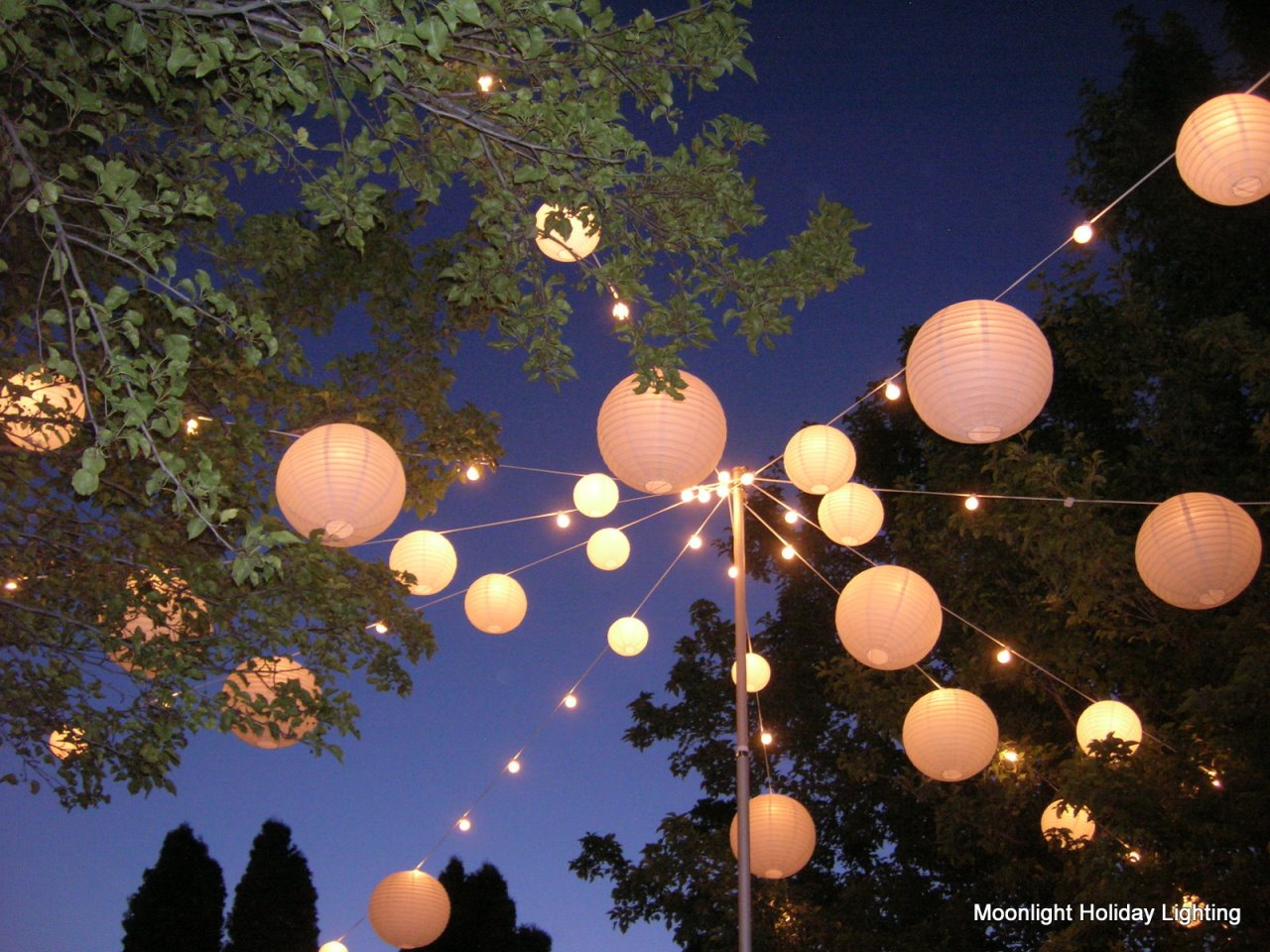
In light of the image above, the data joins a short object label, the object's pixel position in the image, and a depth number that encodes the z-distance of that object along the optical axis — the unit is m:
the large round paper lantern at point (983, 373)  4.02
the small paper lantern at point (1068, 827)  6.63
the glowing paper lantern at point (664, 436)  4.15
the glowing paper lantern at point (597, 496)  6.44
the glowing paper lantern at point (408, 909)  6.39
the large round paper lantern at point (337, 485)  4.05
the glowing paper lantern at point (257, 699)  3.37
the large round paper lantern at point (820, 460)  5.60
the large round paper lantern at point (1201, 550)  4.67
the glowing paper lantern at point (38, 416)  3.48
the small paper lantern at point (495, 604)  6.32
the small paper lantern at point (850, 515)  5.96
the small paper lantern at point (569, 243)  3.04
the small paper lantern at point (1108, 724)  5.87
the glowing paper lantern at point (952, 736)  5.51
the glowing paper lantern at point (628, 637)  7.34
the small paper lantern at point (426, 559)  5.80
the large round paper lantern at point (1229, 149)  4.05
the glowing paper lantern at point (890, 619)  5.18
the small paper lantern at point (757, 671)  7.55
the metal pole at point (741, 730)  5.10
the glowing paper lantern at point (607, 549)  6.87
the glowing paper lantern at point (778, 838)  6.25
